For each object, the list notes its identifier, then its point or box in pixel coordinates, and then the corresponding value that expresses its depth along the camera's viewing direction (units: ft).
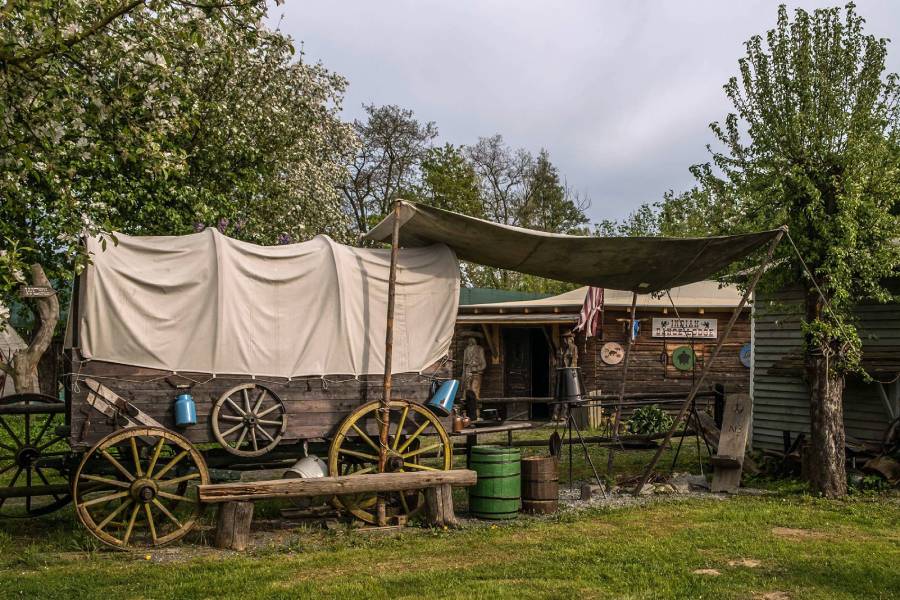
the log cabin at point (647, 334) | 62.44
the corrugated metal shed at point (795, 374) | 33.45
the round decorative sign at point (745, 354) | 62.34
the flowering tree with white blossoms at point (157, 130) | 17.72
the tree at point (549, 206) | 125.29
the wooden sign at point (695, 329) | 62.90
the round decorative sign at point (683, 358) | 63.16
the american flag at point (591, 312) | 57.67
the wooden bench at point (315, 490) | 23.11
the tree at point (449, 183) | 105.40
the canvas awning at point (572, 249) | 26.27
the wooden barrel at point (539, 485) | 27.68
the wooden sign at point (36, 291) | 22.38
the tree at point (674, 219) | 95.39
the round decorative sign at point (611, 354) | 63.57
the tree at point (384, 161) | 112.27
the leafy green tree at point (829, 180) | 29.19
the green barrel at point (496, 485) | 26.86
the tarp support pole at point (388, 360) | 25.26
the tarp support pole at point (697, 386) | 28.14
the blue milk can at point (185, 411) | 23.32
